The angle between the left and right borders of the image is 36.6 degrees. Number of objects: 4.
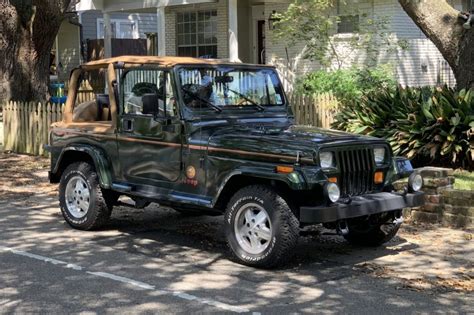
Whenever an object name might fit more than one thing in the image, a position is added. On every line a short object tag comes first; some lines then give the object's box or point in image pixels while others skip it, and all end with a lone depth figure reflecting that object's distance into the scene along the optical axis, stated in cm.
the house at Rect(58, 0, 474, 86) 1820
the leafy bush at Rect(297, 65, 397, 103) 1439
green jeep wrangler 629
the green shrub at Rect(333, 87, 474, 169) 936
